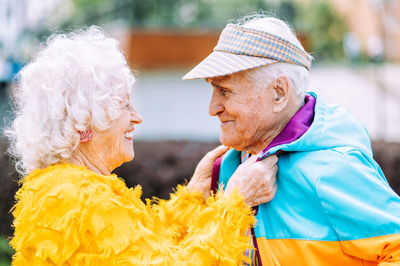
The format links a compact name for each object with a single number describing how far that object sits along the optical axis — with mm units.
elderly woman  1984
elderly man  2023
